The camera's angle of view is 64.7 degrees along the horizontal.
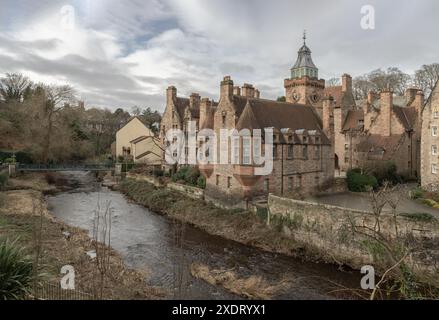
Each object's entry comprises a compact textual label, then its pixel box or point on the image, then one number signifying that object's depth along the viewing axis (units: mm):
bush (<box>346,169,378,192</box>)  28891
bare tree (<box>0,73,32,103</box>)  60759
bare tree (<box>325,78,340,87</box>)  66812
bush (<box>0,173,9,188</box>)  32469
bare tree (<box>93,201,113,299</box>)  13586
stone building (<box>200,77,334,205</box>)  24672
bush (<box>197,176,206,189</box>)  28964
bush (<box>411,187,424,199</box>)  24312
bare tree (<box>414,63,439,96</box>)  46500
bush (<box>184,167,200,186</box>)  31173
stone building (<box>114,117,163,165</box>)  48500
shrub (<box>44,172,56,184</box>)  43225
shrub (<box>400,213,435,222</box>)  15484
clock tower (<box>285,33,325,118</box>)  38125
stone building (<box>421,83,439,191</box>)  25422
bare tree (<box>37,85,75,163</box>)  44622
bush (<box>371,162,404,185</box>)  30723
